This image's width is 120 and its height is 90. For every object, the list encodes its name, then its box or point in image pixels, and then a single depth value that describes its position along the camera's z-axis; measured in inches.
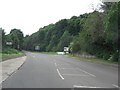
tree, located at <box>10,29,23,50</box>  2267.9
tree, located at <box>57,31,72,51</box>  3024.4
